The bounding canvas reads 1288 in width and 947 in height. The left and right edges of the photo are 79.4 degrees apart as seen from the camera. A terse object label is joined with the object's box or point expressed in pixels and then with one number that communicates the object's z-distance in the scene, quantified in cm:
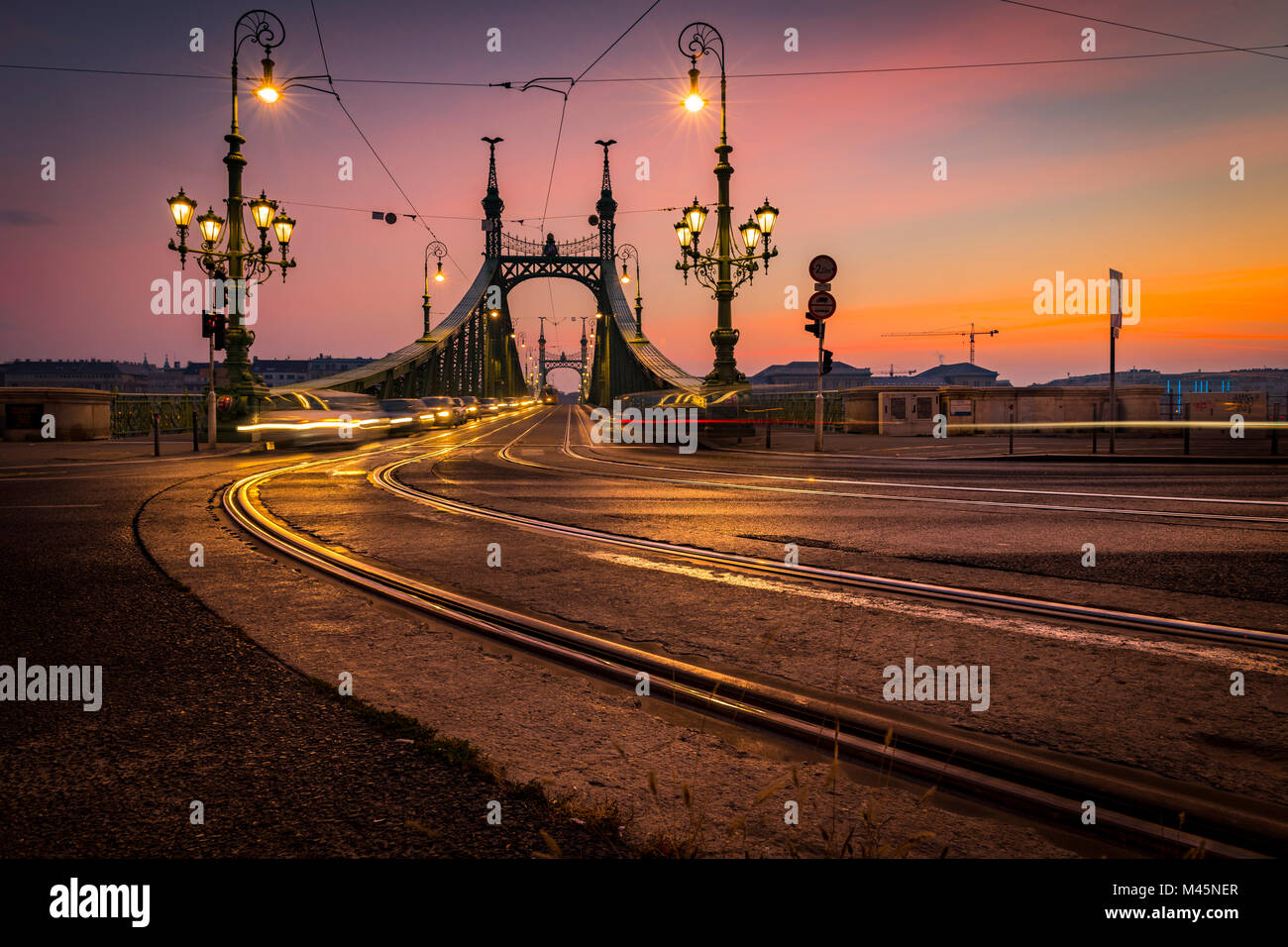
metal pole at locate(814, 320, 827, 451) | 1762
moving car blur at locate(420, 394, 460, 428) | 3550
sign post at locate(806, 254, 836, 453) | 1712
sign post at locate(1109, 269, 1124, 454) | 1510
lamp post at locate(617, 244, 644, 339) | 5582
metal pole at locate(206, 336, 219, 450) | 1941
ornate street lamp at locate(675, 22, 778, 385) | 1944
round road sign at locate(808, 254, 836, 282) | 1736
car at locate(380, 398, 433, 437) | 2948
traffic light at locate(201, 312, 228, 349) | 1903
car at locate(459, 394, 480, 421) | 4800
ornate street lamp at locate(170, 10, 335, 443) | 1906
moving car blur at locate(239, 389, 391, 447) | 2114
